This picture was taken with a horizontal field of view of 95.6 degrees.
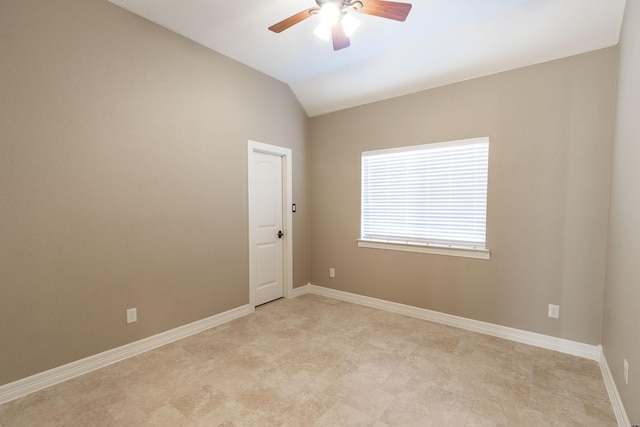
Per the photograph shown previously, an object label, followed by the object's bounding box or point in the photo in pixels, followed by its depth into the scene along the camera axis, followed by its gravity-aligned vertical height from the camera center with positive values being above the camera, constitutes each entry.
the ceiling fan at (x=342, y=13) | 1.84 +1.26
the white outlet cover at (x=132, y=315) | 2.61 -1.03
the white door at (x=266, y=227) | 3.73 -0.35
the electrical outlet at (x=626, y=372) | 1.73 -1.03
